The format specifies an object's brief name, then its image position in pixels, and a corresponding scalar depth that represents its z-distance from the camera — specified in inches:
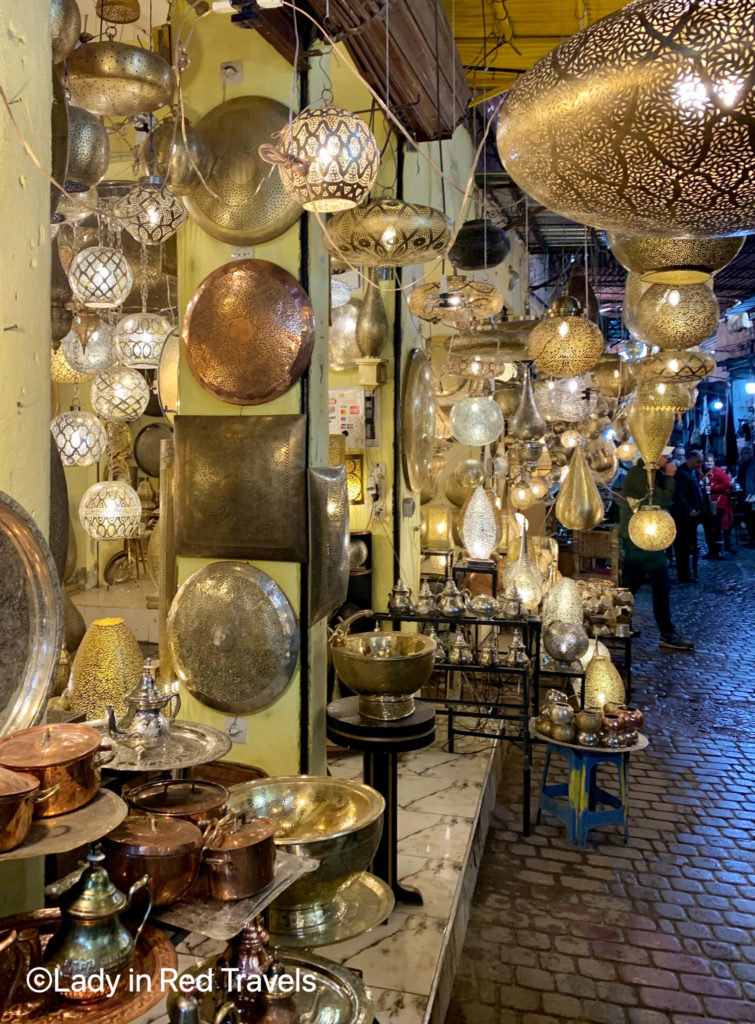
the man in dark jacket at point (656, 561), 288.5
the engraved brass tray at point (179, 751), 54.7
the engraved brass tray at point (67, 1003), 37.7
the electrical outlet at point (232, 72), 110.6
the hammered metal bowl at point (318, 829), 58.9
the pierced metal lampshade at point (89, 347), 103.0
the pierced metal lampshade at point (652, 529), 196.4
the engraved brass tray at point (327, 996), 49.5
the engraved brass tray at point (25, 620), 45.1
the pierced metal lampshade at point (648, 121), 36.3
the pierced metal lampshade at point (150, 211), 89.7
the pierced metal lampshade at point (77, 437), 102.2
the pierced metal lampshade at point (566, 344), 125.0
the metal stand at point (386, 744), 101.7
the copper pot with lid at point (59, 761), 40.2
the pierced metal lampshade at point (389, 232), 99.7
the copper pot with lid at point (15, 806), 36.6
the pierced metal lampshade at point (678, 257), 65.6
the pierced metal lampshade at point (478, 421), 186.7
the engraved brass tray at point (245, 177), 107.0
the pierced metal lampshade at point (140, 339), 113.9
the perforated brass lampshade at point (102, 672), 91.7
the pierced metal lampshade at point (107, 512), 112.8
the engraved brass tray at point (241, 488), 107.6
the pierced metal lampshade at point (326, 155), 72.6
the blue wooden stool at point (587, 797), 148.8
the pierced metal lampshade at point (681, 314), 87.3
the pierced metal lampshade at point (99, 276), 94.0
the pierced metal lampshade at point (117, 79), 68.4
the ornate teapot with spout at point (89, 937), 38.4
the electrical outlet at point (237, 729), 113.7
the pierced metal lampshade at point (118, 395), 112.2
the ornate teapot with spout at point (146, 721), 57.9
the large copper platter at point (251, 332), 106.6
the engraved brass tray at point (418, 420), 186.5
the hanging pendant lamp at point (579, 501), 215.9
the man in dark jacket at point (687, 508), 364.5
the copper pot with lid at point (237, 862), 44.4
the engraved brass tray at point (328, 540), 109.3
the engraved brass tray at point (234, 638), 108.2
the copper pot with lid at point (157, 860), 42.8
